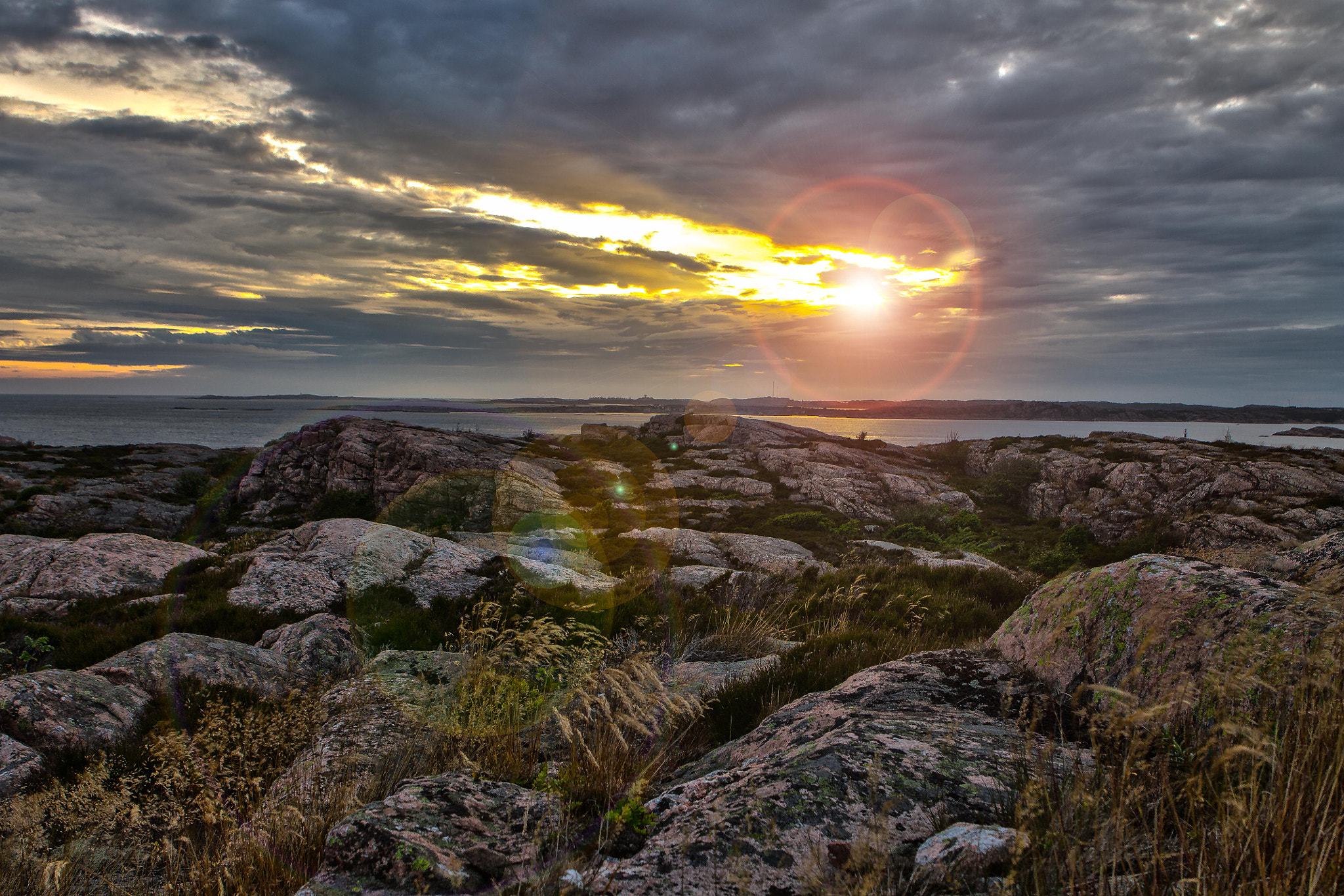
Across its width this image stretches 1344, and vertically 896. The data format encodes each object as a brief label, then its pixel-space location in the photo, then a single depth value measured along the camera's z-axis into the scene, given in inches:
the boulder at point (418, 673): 255.9
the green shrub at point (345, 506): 1266.0
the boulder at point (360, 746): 177.8
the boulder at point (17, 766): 222.5
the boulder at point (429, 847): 114.5
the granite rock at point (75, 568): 431.5
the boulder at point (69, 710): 243.6
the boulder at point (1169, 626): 133.0
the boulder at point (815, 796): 106.3
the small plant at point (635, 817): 123.3
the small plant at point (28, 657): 335.0
